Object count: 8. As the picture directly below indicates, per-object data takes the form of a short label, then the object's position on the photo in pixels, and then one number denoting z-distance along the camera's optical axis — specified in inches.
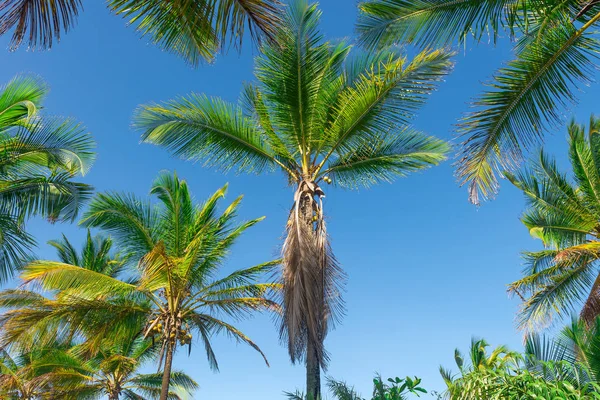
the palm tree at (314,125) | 384.2
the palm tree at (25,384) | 527.5
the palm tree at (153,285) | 479.5
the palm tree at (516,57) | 235.1
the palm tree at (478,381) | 206.4
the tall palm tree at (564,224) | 506.3
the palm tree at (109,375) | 601.6
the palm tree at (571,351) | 217.0
